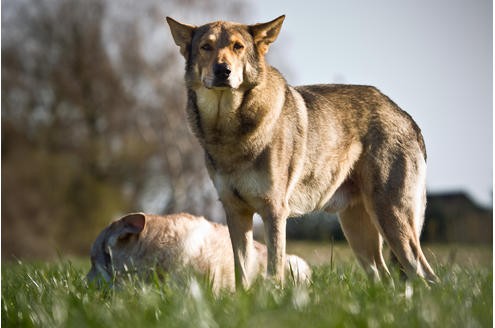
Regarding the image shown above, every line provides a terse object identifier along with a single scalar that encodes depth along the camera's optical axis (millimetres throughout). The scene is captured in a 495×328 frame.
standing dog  10703
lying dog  11633
